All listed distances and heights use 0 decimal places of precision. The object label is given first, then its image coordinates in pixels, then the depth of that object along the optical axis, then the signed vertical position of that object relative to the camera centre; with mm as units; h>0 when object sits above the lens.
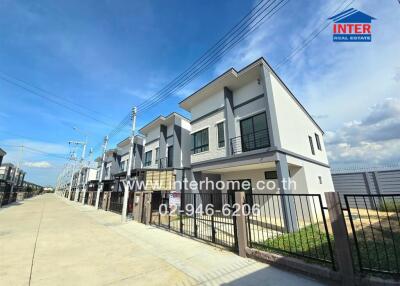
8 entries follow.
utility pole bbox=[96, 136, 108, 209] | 19953 +891
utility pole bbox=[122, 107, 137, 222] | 11809 +1324
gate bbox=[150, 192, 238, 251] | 6570 -1466
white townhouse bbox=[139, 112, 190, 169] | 16339 +4689
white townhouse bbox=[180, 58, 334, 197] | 9820 +3461
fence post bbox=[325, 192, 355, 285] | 3525 -920
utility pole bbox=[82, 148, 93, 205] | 27756 +1643
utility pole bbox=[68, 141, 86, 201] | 33781 +7537
